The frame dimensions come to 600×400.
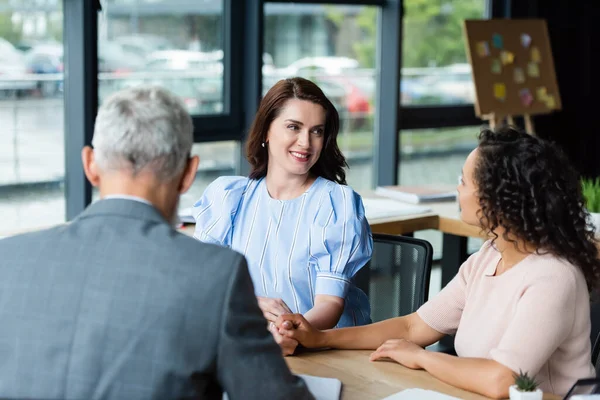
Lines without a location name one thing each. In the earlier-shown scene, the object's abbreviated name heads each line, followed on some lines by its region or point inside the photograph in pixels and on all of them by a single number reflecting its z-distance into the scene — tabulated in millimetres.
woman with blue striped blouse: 2570
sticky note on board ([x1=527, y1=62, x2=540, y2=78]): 5590
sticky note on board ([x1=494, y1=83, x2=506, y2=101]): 5355
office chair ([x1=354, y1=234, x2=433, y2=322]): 2723
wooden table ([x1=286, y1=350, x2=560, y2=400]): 1805
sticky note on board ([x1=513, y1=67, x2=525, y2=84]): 5480
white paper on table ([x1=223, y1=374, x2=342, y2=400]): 1740
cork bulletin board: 5285
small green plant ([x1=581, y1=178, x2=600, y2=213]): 3424
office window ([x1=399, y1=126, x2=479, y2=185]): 5719
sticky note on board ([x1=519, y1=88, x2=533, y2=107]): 5500
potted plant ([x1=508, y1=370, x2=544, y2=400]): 1601
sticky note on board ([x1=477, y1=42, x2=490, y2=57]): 5301
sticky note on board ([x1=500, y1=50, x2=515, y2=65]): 5410
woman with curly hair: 1800
